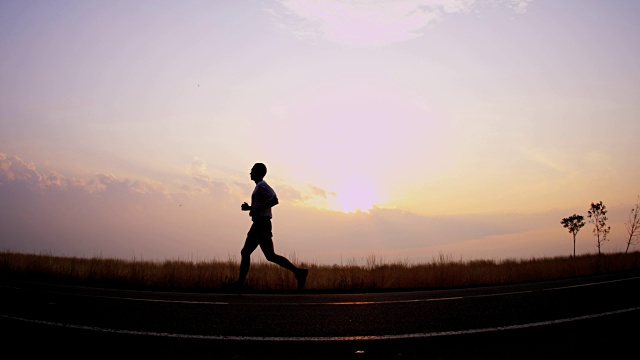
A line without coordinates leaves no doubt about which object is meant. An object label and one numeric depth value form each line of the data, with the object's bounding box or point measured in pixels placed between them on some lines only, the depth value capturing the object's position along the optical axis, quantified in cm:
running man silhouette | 937
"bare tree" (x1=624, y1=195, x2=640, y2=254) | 2990
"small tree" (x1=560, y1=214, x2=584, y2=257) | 3809
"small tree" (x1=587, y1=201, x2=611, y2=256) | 3444
